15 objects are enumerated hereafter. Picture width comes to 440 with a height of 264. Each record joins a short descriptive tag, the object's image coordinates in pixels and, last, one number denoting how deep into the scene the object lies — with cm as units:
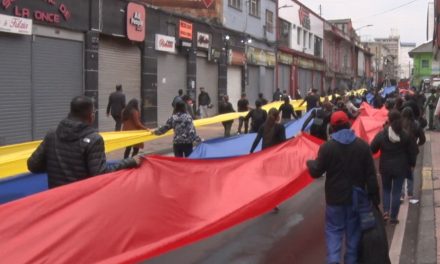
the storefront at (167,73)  2645
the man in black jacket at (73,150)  511
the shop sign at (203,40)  3036
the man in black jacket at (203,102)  2708
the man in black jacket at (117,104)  1811
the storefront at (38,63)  1712
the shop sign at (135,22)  2341
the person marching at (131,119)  1331
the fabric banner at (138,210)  454
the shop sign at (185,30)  2814
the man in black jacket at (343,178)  590
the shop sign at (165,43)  2583
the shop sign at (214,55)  3194
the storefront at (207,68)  3077
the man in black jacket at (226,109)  1948
